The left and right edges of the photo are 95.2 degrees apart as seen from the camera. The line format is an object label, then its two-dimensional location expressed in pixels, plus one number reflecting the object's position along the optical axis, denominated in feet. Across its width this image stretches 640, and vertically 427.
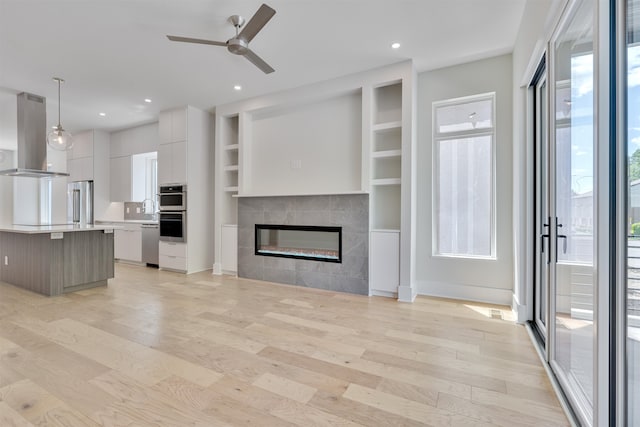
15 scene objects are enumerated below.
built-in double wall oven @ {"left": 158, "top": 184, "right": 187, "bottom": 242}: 16.88
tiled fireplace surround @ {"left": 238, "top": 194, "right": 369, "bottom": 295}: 12.85
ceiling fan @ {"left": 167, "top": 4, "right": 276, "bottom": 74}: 7.67
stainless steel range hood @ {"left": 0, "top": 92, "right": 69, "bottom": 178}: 13.94
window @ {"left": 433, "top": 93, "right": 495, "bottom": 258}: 11.72
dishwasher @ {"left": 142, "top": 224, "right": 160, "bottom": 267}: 18.56
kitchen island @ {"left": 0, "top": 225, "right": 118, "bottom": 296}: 12.31
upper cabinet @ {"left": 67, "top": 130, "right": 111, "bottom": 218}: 21.52
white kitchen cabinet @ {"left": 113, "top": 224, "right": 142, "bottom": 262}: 19.48
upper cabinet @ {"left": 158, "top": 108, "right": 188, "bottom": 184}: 16.94
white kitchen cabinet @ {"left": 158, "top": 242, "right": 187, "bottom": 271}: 16.93
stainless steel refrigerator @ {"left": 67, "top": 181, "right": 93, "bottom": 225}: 21.68
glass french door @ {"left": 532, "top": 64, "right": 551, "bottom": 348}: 8.37
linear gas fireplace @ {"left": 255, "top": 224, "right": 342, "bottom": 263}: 13.82
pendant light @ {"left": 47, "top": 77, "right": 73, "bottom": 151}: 12.53
